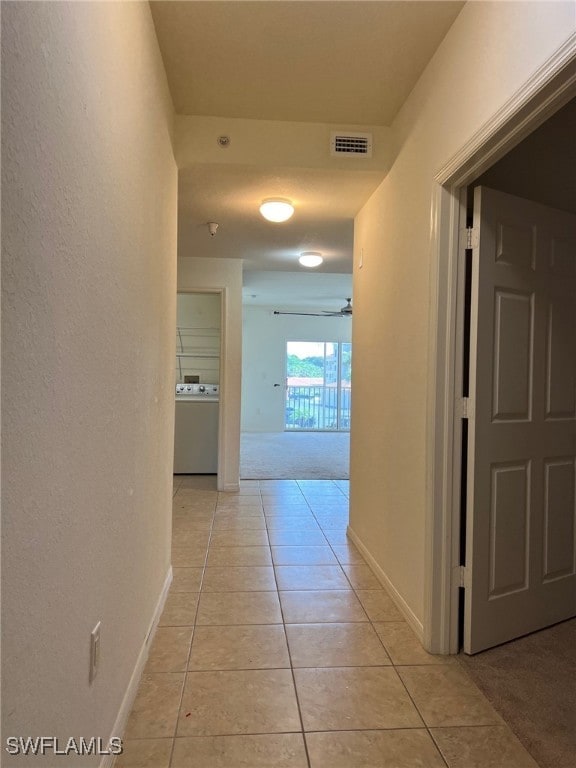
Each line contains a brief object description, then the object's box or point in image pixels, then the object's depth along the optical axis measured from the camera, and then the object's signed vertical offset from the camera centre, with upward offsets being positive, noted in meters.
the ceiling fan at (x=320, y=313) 9.21 +1.38
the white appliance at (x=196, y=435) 5.25 -0.68
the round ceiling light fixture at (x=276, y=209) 2.83 +1.09
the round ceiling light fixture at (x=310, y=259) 4.08 +1.12
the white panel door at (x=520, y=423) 1.86 -0.18
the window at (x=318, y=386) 9.59 -0.13
